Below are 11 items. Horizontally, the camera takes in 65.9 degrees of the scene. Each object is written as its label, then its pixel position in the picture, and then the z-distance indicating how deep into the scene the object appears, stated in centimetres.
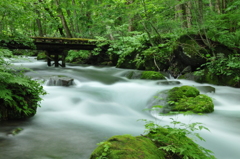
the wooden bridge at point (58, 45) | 1346
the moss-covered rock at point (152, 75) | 1025
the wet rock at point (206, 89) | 776
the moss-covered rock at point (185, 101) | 565
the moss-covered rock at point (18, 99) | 409
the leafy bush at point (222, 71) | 850
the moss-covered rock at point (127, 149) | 215
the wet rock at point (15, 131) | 382
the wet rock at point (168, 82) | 920
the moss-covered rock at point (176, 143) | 223
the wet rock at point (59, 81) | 899
